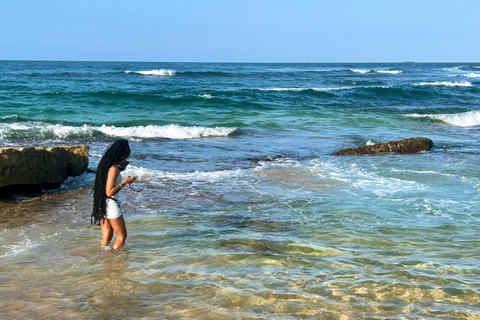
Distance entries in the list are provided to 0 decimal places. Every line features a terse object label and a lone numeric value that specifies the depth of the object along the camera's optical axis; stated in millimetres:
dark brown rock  12500
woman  5066
